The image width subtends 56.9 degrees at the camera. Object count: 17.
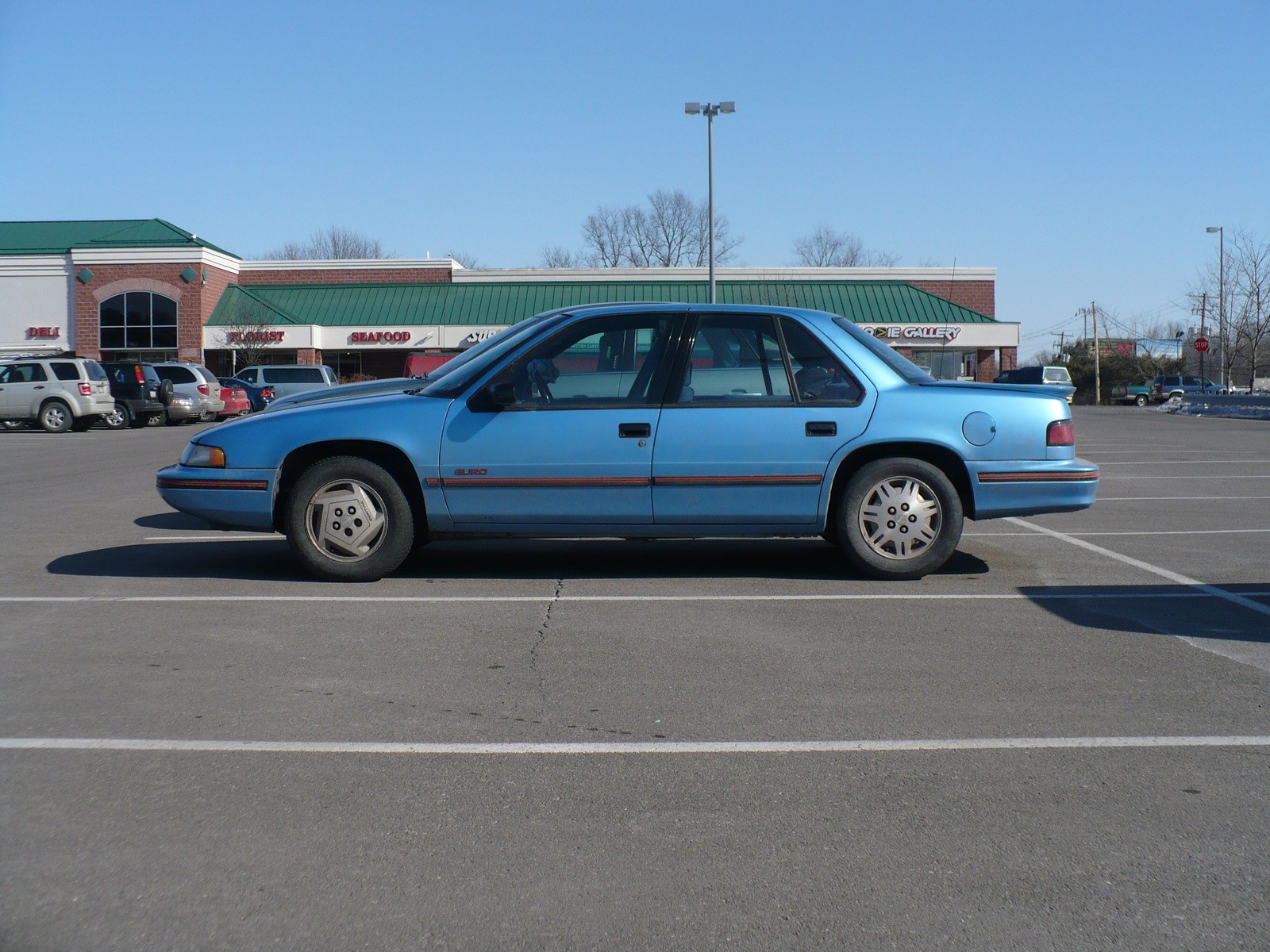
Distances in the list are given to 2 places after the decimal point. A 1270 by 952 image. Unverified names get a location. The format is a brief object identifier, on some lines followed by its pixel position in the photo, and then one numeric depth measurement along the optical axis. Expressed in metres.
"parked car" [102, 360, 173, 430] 30.20
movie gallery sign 50.59
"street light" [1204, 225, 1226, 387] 46.94
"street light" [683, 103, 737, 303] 33.28
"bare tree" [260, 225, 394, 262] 92.81
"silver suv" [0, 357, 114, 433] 27.59
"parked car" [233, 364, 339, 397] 35.34
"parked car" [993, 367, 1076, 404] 42.16
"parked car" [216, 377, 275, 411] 35.94
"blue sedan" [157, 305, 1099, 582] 7.01
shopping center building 50.78
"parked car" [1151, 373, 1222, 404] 62.34
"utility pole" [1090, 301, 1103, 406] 74.06
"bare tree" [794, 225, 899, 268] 87.53
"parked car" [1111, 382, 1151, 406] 62.38
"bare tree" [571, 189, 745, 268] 74.69
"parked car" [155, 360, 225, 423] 31.62
